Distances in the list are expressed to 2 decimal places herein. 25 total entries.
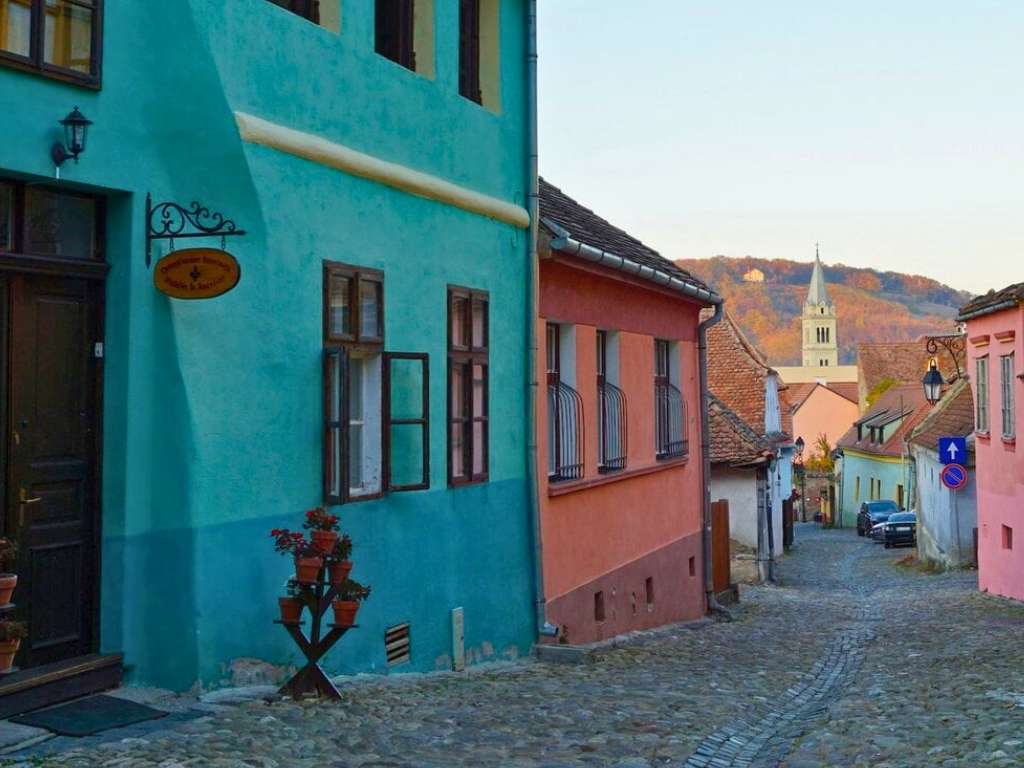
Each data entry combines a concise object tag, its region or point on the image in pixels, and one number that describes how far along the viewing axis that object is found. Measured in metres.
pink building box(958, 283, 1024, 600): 22.12
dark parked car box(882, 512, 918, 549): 48.34
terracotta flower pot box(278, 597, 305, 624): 8.16
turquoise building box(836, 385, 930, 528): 63.12
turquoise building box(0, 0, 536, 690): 7.48
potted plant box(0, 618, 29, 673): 6.88
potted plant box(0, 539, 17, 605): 6.87
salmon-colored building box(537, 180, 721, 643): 13.86
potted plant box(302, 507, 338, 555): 8.24
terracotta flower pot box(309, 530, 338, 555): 8.23
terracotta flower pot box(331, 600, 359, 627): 8.23
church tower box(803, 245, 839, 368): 164.00
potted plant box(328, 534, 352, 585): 8.27
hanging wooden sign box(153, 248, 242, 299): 7.52
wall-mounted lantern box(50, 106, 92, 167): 7.23
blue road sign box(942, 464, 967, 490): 27.75
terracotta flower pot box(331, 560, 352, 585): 8.27
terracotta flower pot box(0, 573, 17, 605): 6.86
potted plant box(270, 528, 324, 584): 8.19
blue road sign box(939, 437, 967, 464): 29.25
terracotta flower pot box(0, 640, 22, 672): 6.91
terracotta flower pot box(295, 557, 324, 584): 8.18
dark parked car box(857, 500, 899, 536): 54.78
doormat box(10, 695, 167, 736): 6.90
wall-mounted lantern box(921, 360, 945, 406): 32.94
